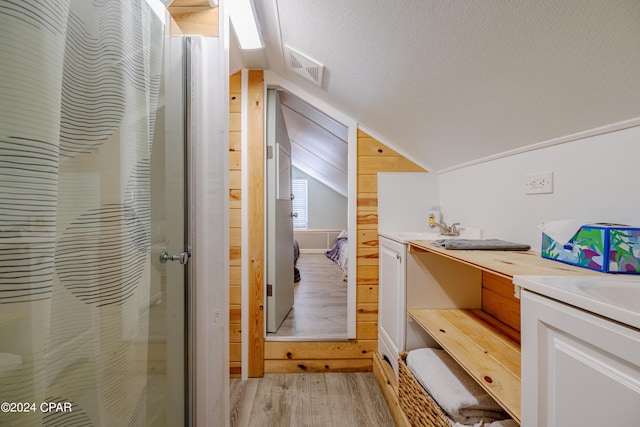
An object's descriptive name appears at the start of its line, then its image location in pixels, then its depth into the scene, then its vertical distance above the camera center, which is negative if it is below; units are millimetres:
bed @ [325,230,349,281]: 4322 -701
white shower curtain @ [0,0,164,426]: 419 +16
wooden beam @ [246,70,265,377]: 1895 -65
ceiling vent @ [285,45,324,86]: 1588 +906
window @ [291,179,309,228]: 6527 +279
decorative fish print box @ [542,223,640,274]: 723 -95
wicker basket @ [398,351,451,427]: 1022 -796
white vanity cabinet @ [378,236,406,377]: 1503 -521
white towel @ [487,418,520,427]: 893 -693
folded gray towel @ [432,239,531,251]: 1122 -131
